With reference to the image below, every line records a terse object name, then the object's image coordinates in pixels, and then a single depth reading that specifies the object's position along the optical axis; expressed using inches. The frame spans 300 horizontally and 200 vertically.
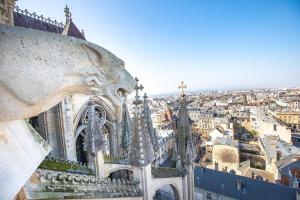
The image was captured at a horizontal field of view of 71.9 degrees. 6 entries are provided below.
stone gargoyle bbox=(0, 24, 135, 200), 66.7
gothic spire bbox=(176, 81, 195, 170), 311.4
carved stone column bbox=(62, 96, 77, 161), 368.2
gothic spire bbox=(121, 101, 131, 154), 458.2
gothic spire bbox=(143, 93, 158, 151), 375.6
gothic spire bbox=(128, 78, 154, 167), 206.2
